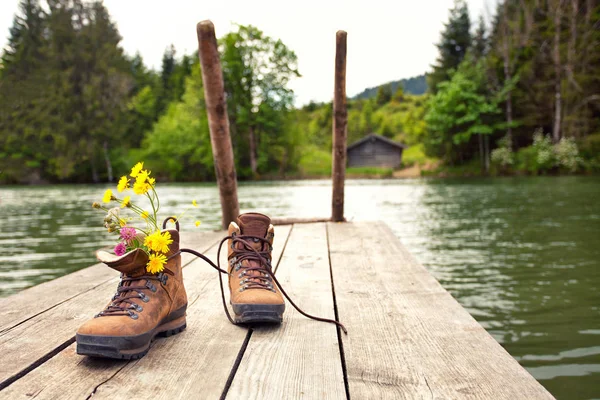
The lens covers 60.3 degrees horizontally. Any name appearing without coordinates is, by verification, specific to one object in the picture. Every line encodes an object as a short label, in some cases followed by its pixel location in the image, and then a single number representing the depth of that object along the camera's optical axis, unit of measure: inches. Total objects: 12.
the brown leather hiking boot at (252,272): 72.4
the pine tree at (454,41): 1768.0
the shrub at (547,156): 1286.9
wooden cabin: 1971.0
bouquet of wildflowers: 65.2
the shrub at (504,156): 1422.1
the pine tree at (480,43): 1706.4
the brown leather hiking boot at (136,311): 60.3
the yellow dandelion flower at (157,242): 64.1
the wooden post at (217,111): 173.0
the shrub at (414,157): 1920.5
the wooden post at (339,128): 202.2
